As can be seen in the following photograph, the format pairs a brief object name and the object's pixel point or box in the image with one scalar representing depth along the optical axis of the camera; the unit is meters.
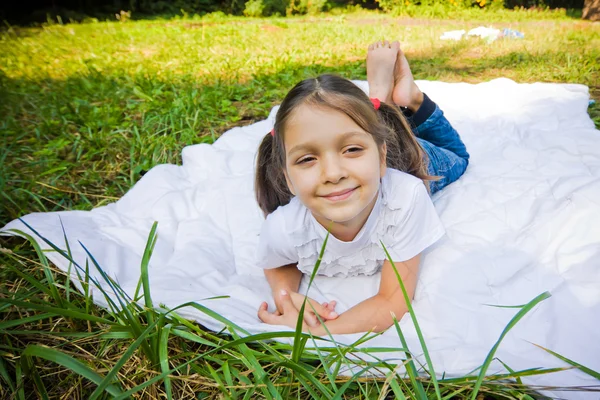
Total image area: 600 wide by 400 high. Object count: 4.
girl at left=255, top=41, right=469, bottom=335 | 0.64
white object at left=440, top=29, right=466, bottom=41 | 2.24
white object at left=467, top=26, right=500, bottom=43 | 2.08
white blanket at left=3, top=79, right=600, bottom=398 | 0.65
